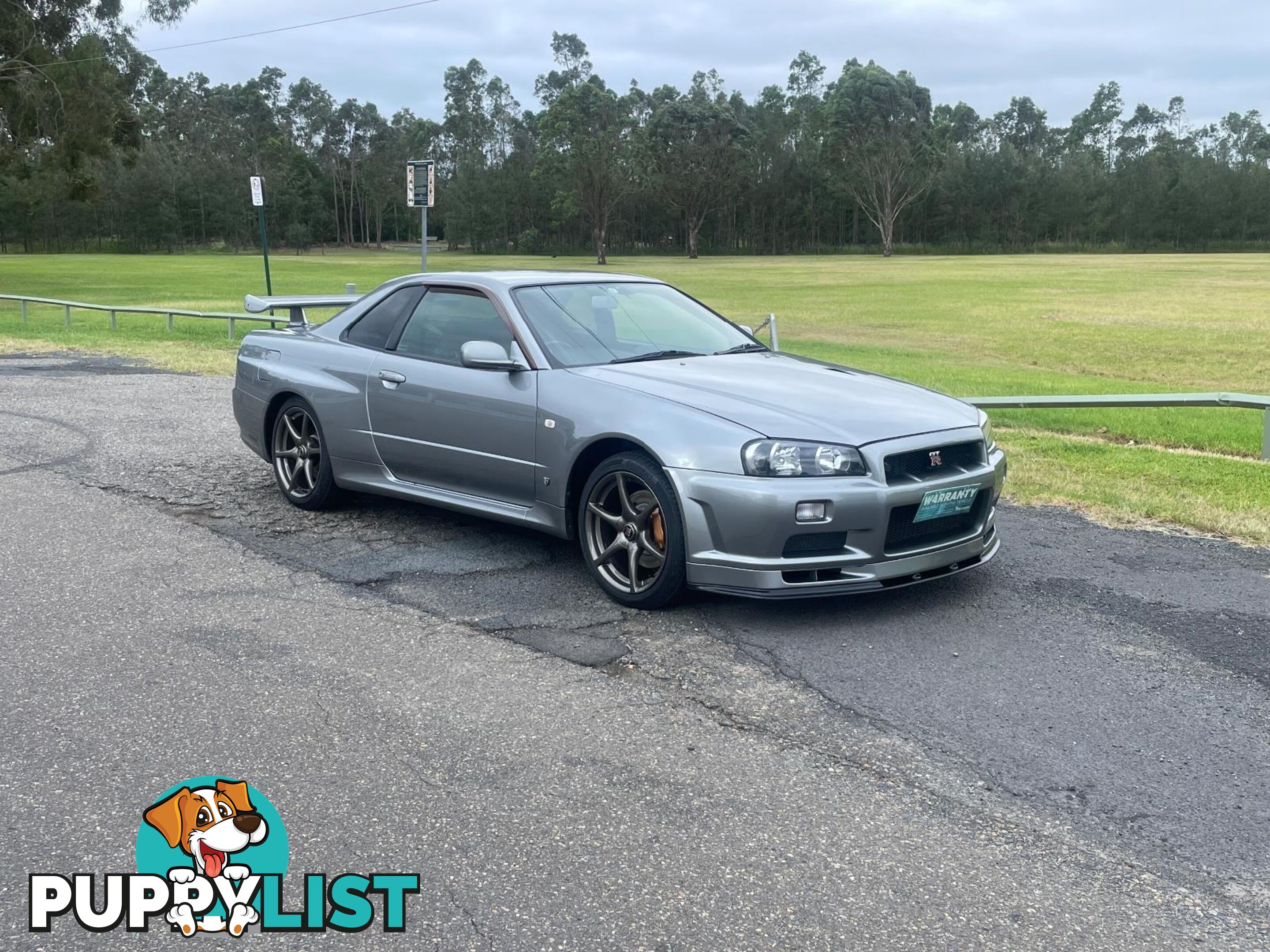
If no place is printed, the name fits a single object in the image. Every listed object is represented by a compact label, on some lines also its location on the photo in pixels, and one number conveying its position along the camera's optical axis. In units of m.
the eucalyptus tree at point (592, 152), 82.19
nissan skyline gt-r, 4.91
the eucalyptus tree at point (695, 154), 92.75
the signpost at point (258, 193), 21.16
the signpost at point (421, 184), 16.86
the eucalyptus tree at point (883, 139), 94.81
